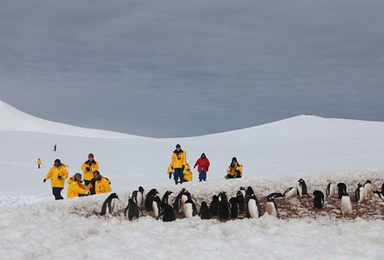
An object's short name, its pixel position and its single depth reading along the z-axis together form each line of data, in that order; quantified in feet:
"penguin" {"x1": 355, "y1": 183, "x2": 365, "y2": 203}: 36.58
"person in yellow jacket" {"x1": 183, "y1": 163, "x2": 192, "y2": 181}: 54.44
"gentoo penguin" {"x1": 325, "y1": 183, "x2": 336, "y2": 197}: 38.96
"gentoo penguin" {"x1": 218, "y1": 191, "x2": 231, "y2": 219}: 31.12
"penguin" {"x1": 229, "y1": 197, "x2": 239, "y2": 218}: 31.60
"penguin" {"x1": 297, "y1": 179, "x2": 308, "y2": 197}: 38.30
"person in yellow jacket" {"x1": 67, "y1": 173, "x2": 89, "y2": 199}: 40.45
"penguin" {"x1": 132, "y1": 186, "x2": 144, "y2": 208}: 35.70
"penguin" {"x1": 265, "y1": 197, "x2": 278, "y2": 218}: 31.09
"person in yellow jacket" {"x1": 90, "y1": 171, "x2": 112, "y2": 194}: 42.14
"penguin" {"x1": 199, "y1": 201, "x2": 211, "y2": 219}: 30.37
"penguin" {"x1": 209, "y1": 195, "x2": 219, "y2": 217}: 31.99
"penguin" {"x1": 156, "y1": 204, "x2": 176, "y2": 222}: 28.78
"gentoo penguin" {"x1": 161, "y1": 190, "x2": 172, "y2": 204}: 35.90
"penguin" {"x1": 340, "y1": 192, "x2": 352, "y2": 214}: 33.19
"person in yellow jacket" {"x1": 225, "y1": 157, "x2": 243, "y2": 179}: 56.03
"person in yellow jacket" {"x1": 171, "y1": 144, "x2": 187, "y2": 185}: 53.11
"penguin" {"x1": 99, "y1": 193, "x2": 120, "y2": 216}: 32.58
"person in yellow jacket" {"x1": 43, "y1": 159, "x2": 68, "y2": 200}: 43.16
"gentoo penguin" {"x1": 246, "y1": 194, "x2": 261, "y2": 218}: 30.12
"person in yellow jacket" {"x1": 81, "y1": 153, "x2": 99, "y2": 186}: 45.55
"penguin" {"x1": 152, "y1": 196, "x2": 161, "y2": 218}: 32.45
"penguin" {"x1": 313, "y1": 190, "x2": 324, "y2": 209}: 34.24
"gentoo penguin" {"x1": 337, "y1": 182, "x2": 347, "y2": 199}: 37.27
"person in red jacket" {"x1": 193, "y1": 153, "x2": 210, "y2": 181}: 57.72
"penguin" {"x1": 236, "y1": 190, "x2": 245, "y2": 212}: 33.40
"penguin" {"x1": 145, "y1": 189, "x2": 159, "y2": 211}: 34.53
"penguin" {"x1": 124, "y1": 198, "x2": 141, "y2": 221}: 30.32
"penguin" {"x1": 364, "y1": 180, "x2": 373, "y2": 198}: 38.58
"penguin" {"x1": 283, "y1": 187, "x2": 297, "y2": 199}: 37.70
